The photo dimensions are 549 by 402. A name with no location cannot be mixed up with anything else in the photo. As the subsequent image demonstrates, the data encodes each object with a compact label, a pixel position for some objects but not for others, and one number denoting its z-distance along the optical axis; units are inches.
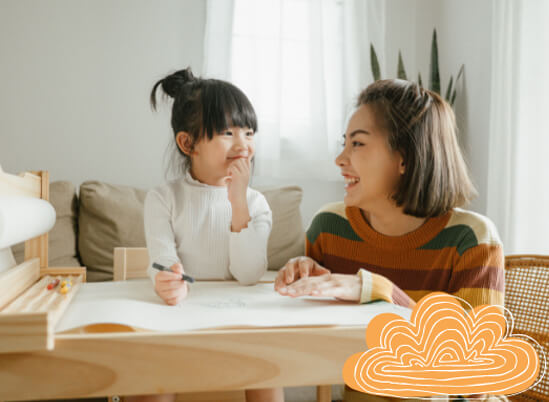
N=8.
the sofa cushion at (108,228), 69.7
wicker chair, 42.4
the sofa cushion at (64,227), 67.8
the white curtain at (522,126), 65.1
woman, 34.3
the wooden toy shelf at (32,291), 15.1
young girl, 32.8
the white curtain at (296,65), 84.3
